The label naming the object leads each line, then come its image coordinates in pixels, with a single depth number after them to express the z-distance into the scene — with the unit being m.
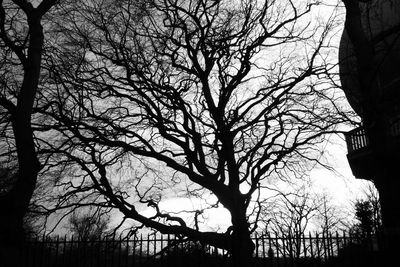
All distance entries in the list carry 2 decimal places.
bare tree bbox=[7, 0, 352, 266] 10.98
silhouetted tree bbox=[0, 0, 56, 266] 5.21
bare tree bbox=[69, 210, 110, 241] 11.17
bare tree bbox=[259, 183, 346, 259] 12.03
